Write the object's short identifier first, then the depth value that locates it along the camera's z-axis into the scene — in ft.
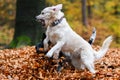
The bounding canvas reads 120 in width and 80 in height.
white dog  22.71
